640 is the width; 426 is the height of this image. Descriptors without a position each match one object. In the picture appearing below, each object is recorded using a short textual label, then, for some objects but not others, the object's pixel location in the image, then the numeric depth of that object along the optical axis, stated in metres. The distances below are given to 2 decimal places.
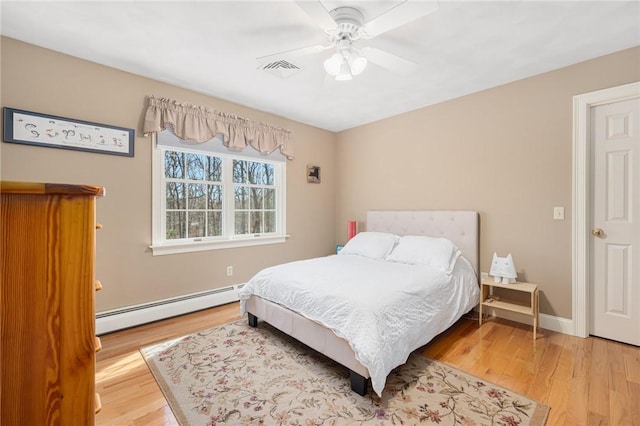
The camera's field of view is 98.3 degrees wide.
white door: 2.33
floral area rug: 1.55
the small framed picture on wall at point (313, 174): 4.28
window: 2.97
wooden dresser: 0.69
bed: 1.73
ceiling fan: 1.57
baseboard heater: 2.56
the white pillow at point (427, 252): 2.72
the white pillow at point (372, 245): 3.29
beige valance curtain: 2.80
